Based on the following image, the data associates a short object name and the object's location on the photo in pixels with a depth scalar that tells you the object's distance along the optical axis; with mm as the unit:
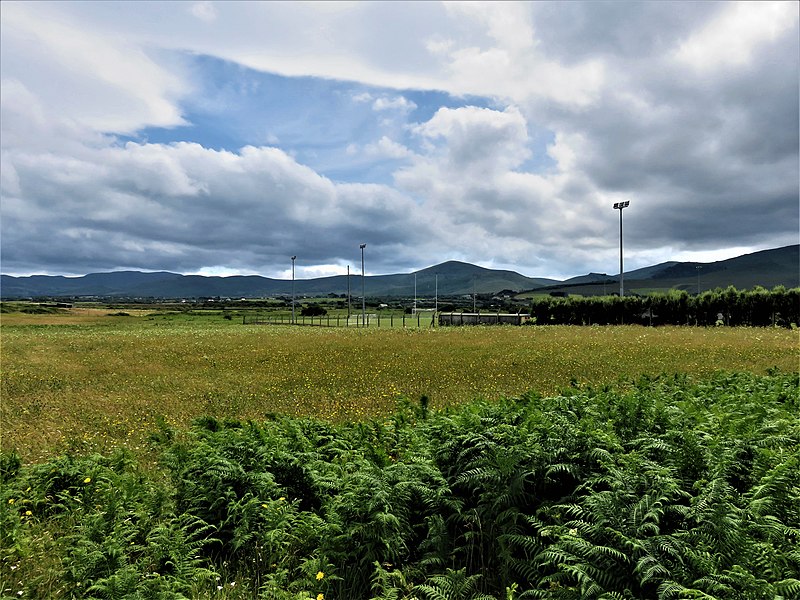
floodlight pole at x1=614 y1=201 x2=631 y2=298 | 61812
